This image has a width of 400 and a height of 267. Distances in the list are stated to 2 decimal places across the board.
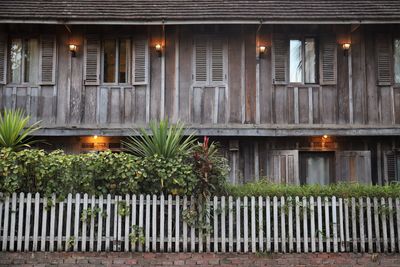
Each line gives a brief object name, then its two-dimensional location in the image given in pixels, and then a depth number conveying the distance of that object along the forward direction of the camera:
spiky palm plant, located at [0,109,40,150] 8.65
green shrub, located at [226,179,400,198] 8.54
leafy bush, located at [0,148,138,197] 8.22
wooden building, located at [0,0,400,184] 12.76
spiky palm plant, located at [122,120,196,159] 8.58
